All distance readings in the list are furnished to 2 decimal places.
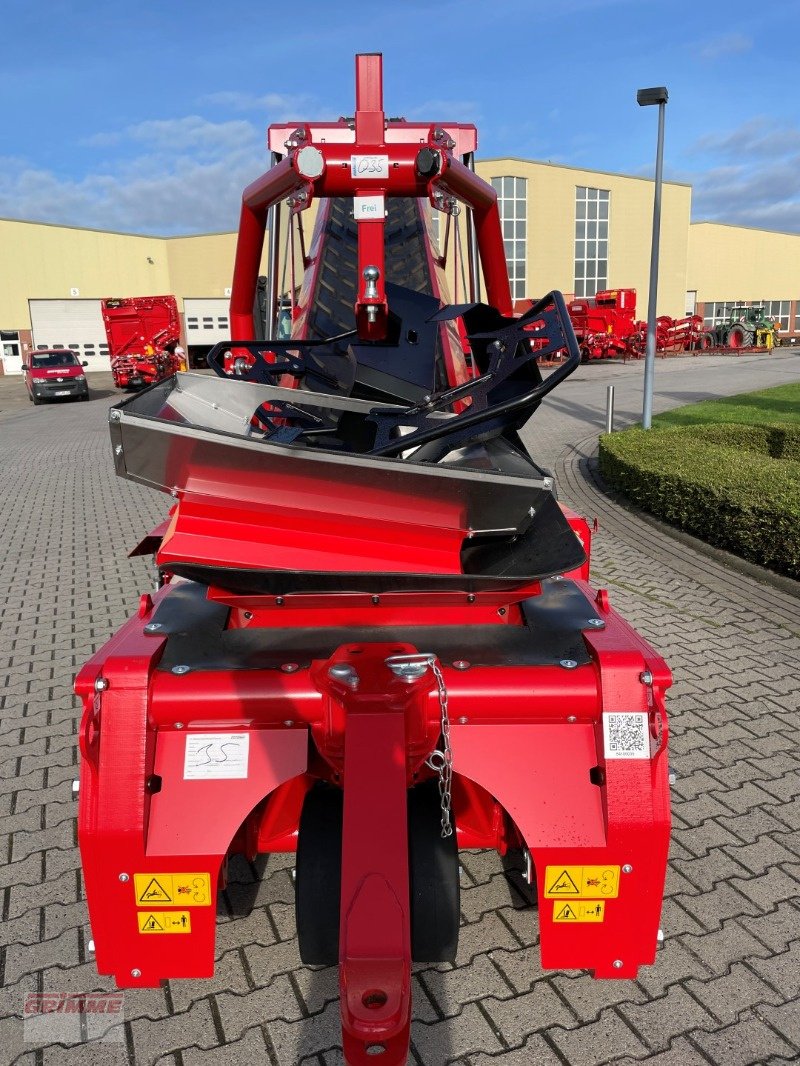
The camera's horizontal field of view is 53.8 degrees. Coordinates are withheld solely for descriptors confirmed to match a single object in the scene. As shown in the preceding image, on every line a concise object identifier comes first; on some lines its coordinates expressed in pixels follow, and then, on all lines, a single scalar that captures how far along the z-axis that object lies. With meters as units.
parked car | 24.25
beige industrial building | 38.94
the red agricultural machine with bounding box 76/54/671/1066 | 2.17
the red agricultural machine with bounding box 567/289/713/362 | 28.67
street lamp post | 10.58
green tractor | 35.81
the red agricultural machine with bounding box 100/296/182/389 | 25.23
